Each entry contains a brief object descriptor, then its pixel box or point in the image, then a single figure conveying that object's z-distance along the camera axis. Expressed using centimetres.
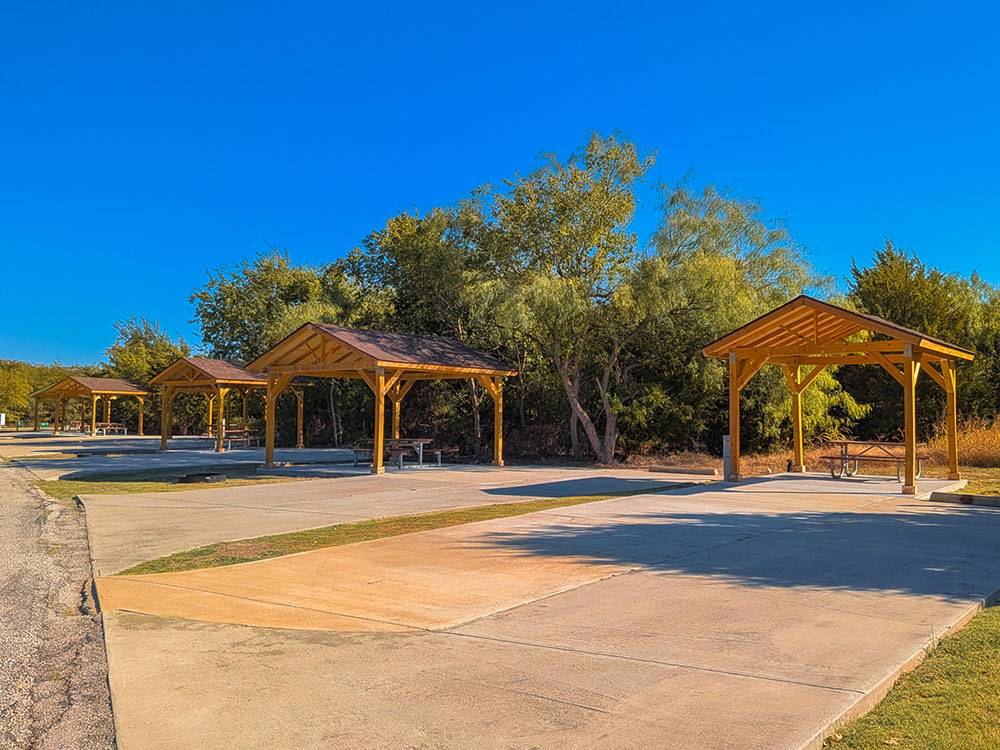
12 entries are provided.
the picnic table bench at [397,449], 2192
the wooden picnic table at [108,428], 4985
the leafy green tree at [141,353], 5494
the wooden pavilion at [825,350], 1448
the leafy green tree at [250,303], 4175
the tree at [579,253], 2170
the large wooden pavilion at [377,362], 2012
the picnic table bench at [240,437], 3384
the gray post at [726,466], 1647
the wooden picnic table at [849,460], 1695
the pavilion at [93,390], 4503
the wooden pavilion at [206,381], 3003
